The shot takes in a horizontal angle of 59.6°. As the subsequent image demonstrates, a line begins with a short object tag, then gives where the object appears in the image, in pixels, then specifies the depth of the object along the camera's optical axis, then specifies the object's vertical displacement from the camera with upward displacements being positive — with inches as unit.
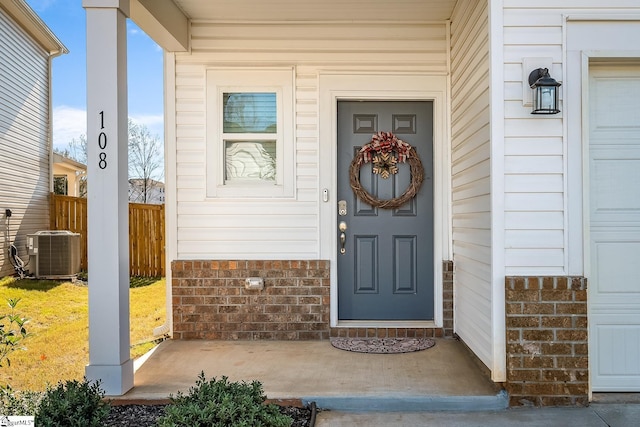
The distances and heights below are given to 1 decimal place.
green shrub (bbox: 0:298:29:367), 108.8 -24.3
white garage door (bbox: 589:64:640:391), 135.6 -3.3
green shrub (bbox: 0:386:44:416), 110.2 -38.6
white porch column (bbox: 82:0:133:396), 134.9 +5.3
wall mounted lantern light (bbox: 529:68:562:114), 125.7 +27.3
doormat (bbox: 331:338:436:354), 174.2 -41.9
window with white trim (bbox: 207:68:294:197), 191.8 +29.3
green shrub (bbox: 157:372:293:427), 97.3 -34.8
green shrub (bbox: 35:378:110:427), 101.4 -35.9
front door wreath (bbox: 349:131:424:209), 190.9 +18.0
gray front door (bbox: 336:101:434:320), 193.6 -5.0
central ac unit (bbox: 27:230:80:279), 372.2 -26.0
